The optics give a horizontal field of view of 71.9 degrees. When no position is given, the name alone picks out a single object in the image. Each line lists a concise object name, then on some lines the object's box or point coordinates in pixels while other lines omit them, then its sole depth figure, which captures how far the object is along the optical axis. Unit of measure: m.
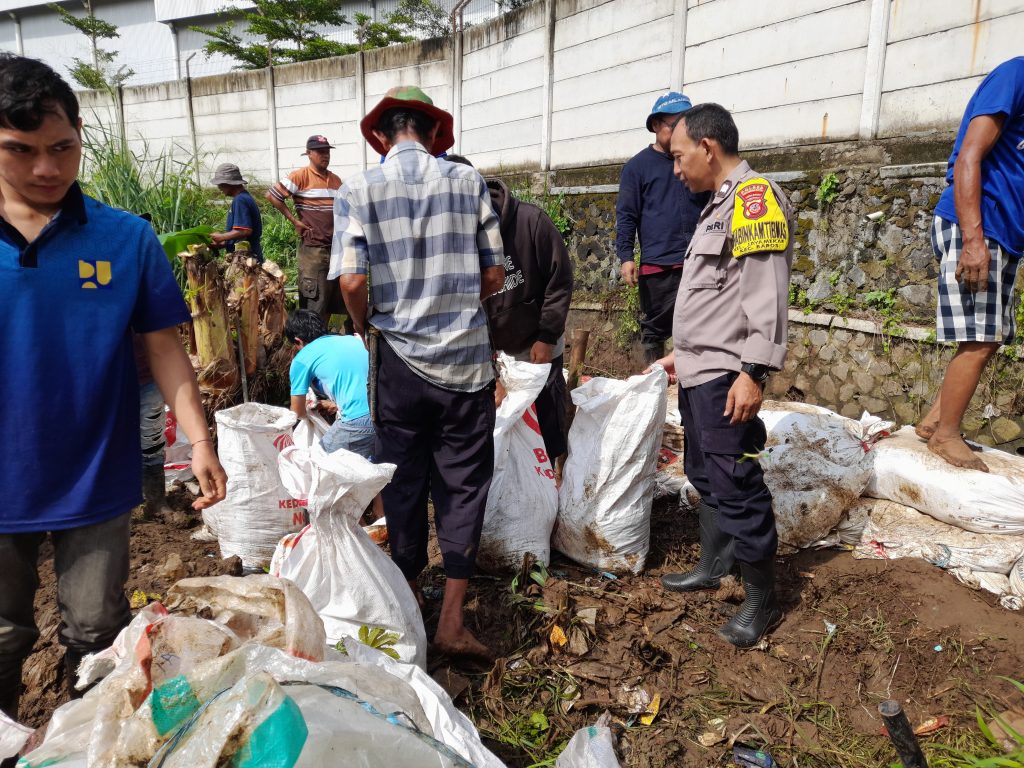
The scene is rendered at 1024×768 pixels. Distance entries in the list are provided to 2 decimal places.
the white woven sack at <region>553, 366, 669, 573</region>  2.88
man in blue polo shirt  1.52
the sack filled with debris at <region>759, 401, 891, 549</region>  3.05
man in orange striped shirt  5.80
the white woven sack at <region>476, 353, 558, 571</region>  2.89
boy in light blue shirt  3.30
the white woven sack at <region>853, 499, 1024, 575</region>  2.75
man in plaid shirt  2.26
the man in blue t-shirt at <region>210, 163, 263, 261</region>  6.10
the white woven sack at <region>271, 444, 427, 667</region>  2.10
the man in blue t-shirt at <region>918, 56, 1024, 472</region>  2.73
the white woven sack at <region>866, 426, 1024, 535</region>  2.75
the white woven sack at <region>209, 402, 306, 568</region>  3.05
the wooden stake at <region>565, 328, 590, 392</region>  3.85
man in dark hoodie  3.17
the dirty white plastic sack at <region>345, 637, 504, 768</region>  1.57
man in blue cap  3.88
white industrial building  23.20
